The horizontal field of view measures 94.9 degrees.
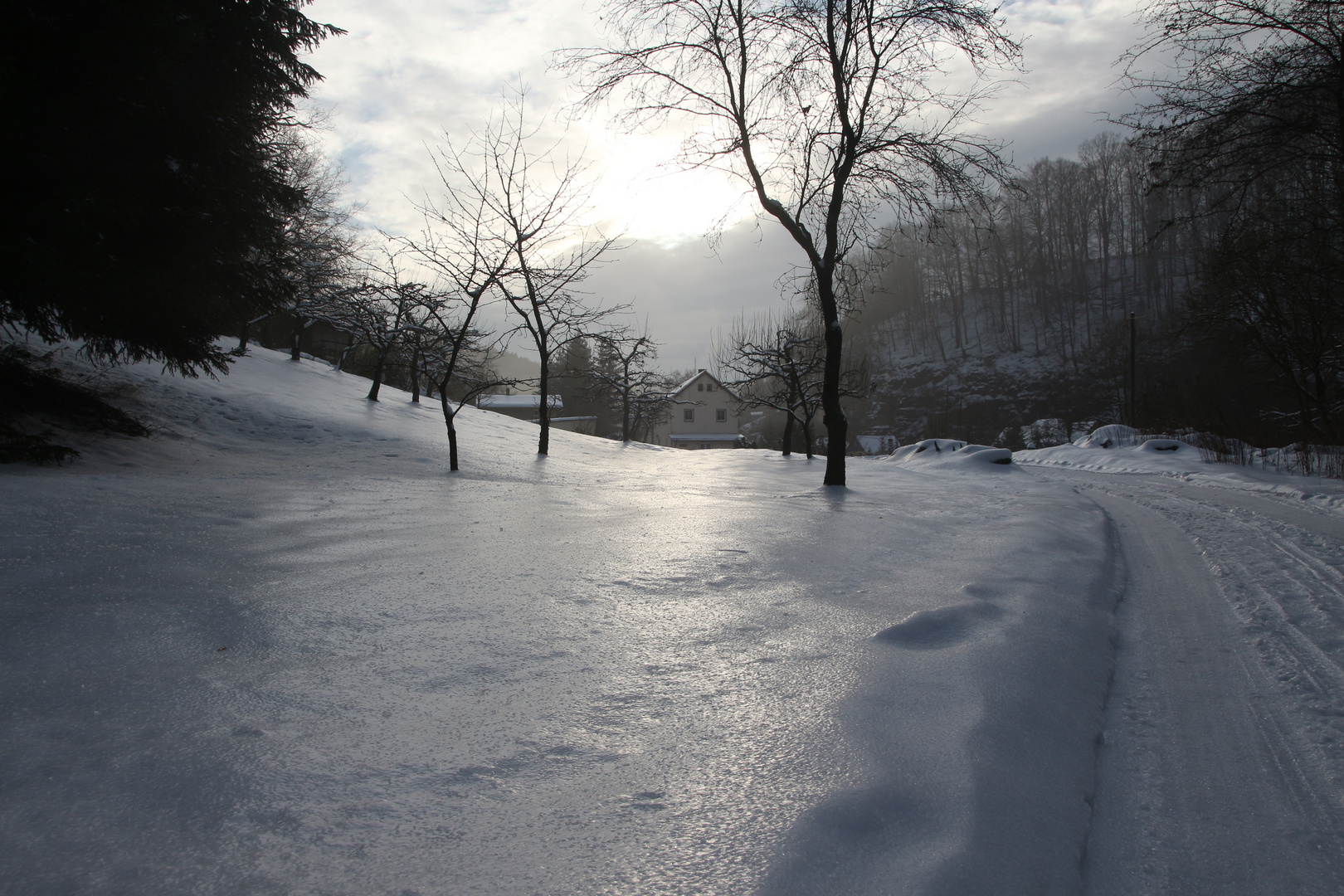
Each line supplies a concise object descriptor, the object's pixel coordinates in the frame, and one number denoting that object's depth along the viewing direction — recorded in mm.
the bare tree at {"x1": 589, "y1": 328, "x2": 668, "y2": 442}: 30823
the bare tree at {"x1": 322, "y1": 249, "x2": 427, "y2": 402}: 19391
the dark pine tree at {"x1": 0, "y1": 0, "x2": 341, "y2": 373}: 5723
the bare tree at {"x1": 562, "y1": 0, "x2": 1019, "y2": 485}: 8500
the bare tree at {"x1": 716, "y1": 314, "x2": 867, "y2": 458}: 23578
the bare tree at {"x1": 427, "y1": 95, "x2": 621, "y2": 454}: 13141
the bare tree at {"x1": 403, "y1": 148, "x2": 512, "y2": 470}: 10203
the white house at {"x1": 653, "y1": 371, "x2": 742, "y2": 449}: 55938
